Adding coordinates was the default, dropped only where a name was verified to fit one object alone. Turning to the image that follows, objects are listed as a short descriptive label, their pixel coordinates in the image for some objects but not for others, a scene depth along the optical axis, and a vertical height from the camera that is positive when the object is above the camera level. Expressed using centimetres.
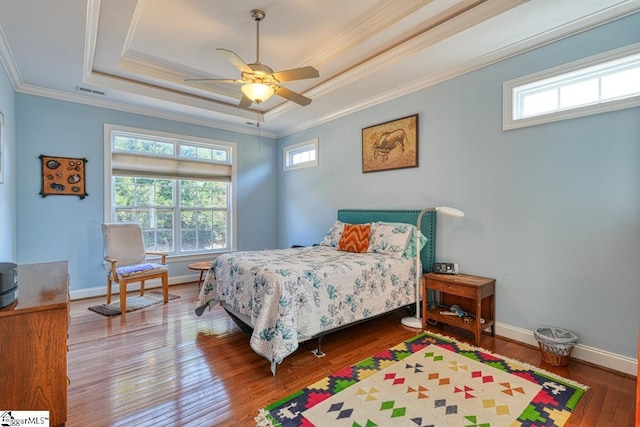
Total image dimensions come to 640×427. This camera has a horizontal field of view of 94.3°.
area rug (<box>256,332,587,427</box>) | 174 -122
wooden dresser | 140 -70
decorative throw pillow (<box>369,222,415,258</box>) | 331 -32
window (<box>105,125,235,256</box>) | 439 +36
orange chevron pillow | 354 -34
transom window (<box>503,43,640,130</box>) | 223 +102
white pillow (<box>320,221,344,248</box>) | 405 -35
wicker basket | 230 -105
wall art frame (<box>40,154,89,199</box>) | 380 +45
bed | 225 -65
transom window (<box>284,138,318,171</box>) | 517 +103
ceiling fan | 246 +115
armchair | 356 -66
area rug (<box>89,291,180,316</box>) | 354 -120
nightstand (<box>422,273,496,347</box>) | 270 -91
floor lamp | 312 -92
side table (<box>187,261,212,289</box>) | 414 -81
